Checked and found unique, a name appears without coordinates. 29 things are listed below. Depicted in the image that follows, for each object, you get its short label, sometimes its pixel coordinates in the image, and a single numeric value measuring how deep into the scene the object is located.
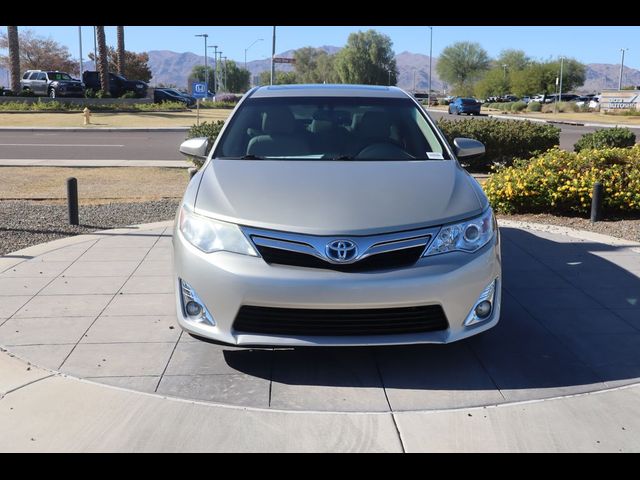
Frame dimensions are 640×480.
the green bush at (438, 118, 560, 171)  14.92
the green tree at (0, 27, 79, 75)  91.19
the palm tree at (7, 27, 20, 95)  38.81
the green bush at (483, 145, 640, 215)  9.33
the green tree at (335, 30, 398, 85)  96.62
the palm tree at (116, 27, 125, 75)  47.17
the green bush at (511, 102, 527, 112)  60.12
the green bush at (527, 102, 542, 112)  60.04
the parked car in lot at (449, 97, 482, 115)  51.19
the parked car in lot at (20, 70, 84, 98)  42.09
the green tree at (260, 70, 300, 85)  107.56
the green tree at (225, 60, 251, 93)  128.75
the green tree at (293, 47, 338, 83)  106.75
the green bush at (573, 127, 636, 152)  15.79
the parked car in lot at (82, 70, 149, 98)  46.19
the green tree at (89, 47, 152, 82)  80.44
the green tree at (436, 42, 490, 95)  117.75
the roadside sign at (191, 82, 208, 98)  20.06
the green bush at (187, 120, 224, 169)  13.97
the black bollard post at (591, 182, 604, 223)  9.00
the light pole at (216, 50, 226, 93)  112.81
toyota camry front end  3.99
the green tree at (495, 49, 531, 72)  115.44
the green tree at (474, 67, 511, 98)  92.94
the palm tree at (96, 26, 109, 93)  41.19
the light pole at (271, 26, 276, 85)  36.22
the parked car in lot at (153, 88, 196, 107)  48.13
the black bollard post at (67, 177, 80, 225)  8.74
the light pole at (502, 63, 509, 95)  92.99
